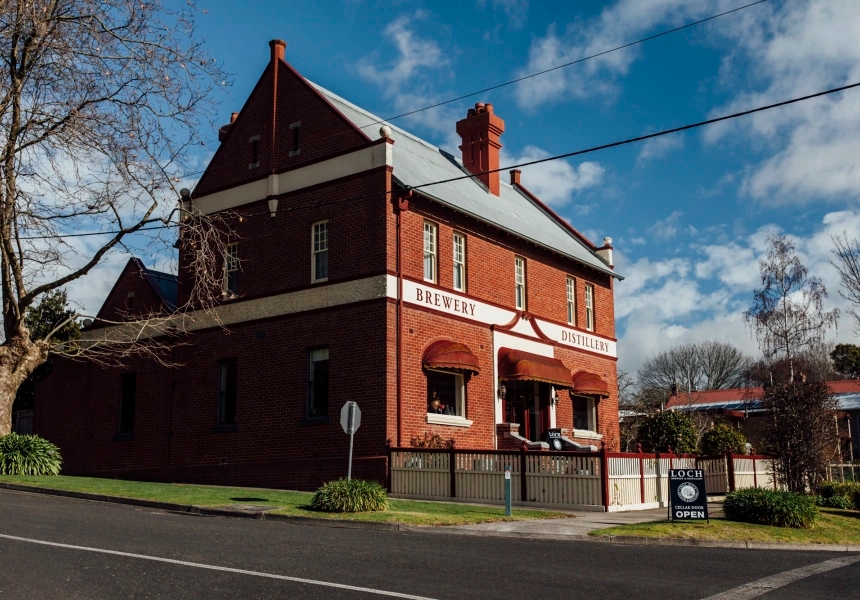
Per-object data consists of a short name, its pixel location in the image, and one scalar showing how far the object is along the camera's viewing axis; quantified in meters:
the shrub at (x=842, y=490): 24.00
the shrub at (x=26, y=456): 24.47
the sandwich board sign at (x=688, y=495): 17.19
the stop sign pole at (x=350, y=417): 19.50
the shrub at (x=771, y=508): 17.78
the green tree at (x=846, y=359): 79.75
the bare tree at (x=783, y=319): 39.59
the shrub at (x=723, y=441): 34.66
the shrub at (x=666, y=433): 33.38
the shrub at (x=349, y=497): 18.06
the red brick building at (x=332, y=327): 24.30
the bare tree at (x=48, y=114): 19.45
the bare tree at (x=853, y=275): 35.25
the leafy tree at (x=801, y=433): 24.72
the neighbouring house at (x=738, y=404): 55.22
